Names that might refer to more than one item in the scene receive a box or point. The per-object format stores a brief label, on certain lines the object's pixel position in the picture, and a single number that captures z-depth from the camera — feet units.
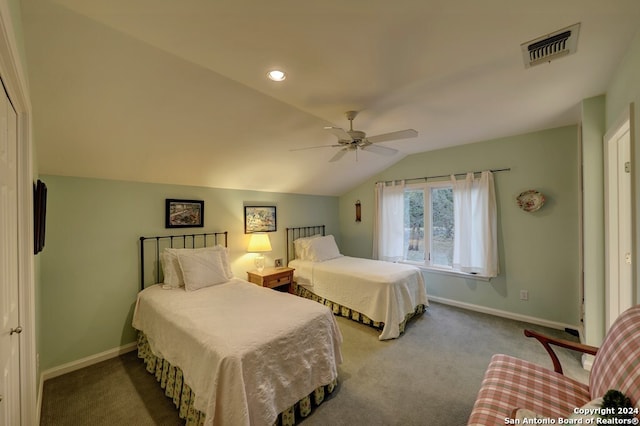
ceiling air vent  4.89
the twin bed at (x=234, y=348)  4.97
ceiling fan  7.64
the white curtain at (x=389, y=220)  15.01
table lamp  12.17
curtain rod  11.69
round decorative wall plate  10.73
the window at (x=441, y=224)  11.88
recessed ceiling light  6.08
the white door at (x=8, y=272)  3.39
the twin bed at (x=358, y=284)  10.21
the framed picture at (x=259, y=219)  12.77
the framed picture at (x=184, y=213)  10.10
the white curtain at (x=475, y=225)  11.72
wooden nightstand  11.69
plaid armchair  3.71
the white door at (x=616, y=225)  6.82
